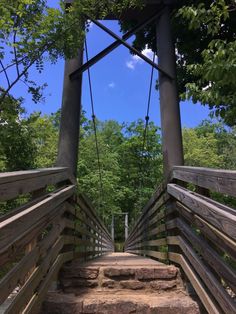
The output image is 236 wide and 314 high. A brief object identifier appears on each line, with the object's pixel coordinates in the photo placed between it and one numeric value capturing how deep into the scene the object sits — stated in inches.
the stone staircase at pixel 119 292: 65.6
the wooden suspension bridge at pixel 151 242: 46.8
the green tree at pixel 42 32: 89.3
